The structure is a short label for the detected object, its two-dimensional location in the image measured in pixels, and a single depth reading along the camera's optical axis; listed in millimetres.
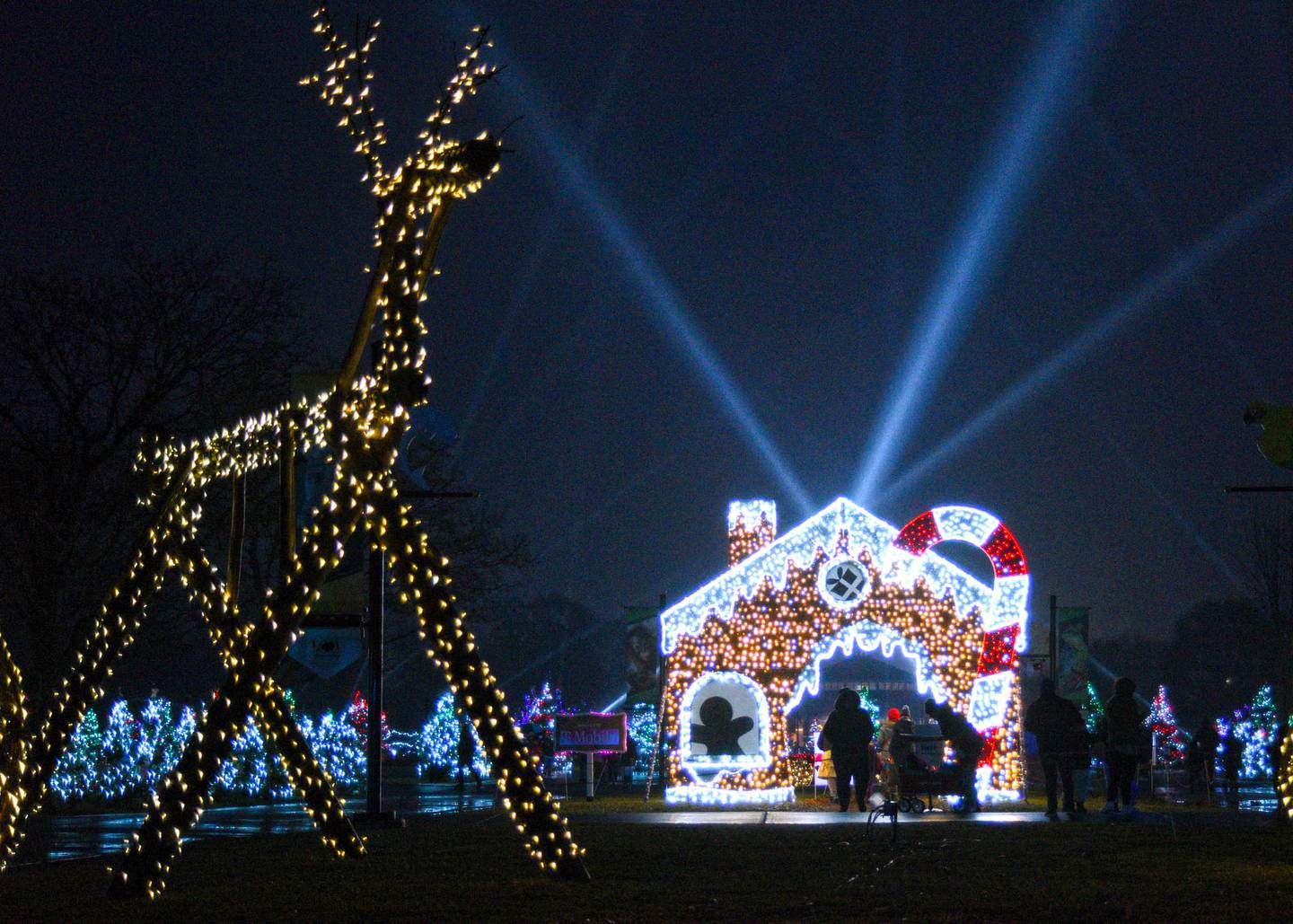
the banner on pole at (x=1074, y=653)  31922
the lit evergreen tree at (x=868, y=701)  40719
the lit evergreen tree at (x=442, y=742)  46562
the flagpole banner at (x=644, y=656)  28312
